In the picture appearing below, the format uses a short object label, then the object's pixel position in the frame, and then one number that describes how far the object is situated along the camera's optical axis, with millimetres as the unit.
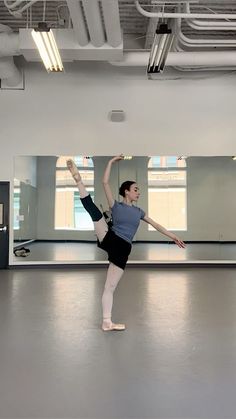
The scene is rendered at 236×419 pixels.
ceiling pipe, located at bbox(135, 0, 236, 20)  5508
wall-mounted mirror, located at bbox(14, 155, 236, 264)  8750
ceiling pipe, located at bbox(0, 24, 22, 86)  6547
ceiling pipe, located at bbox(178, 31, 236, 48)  6662
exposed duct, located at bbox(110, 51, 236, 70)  7277
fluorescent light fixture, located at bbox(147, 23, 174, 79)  4988
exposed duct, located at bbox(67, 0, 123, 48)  5161
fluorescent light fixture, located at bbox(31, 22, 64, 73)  4748
